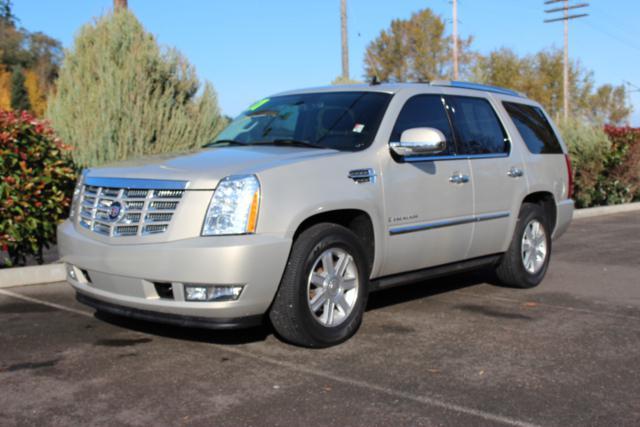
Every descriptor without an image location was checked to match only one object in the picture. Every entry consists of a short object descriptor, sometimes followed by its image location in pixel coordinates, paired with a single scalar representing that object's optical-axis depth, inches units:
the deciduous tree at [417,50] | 1945.1
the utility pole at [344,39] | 930.5
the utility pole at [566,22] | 1846.7
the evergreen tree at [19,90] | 2603.8
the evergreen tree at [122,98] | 382.0
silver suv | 180.9
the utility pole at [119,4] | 419.5
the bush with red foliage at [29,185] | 285.0
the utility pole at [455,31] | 1435.5
